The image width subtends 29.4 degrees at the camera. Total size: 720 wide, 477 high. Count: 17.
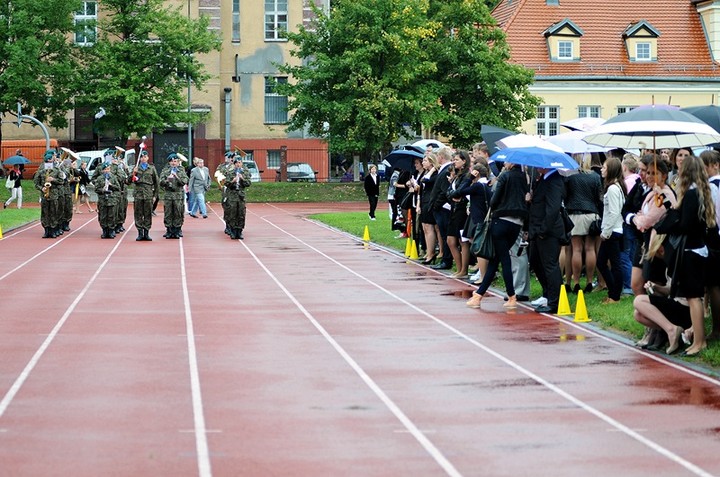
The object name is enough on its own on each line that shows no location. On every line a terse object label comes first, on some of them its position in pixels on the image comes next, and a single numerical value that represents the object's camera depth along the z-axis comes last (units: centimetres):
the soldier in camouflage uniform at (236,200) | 3216
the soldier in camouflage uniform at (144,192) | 3123
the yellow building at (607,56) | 6650
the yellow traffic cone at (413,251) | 2578
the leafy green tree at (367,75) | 5753
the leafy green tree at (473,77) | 5931
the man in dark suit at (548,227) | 1680
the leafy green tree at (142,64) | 5969
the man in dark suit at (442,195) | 2267
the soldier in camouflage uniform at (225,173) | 3275
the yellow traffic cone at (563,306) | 1675
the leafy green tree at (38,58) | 5862
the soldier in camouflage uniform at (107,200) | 3203
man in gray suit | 4309
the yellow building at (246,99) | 6956
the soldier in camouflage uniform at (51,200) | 3206
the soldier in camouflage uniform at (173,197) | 3200
